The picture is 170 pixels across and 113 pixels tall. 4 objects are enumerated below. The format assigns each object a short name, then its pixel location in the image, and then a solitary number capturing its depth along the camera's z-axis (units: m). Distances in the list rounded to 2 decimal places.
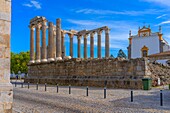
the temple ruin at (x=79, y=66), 21.45
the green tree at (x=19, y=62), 60.66
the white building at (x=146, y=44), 47.28
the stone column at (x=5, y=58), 6.46
